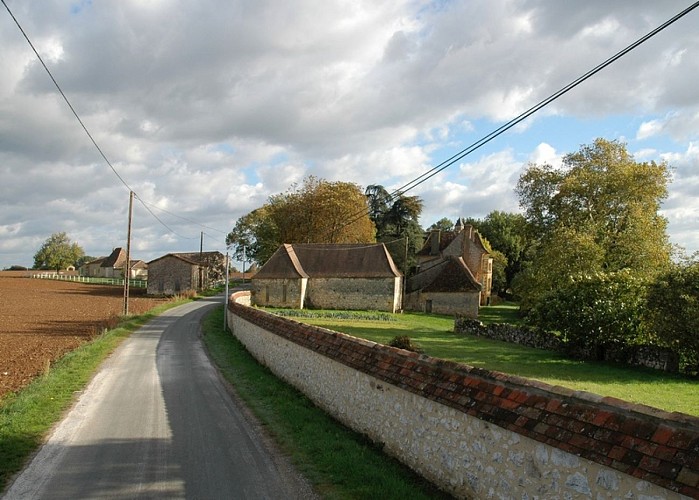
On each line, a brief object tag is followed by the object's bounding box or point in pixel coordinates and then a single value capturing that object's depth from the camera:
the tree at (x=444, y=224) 99.70
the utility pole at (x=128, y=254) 36.44
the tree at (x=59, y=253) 131.75
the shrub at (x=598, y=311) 23.47
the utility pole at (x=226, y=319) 31.24
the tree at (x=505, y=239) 79.75
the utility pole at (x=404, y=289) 53.97
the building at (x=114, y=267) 113.06
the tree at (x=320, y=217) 61.75
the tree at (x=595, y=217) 31.30
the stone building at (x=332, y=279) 51.53
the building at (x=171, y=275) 73.38
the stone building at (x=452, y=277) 51.44
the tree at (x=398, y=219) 71.44
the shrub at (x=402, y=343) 18.44
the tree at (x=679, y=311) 19.42
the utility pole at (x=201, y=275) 76.88
